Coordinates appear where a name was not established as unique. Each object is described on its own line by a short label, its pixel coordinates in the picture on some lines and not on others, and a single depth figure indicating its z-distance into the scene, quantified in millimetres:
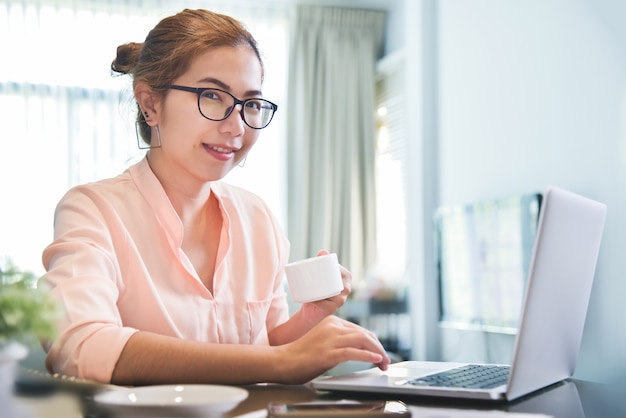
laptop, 847
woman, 1136
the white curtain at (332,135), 5125
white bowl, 711
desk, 744
